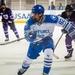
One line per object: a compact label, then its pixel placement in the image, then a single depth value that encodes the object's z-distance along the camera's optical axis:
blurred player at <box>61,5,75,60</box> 8.54
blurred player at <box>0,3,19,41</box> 13.25
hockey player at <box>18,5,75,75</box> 5.81
